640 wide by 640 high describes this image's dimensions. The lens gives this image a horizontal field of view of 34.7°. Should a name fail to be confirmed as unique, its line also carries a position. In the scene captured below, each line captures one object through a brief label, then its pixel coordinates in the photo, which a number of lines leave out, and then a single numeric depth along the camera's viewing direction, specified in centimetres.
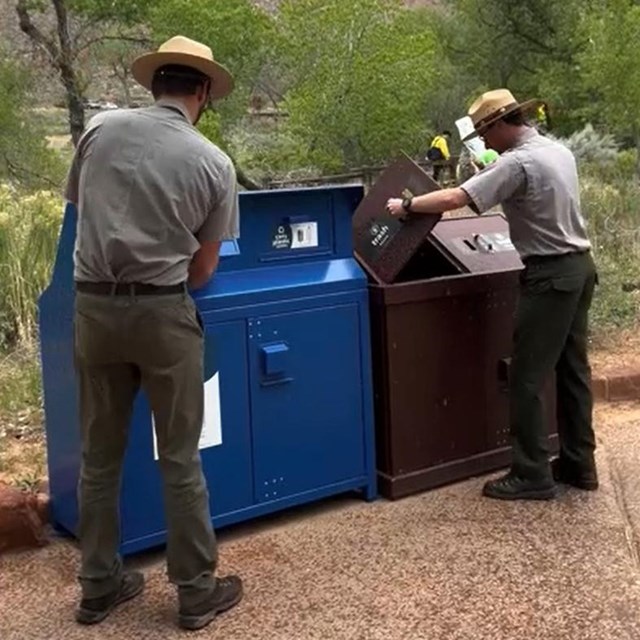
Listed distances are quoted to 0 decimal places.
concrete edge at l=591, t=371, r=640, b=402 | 634
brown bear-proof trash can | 472
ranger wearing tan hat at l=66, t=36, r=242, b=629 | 338
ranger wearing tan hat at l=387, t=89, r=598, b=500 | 447
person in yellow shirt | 1714
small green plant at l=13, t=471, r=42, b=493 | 460
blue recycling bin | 409
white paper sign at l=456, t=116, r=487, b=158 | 484
